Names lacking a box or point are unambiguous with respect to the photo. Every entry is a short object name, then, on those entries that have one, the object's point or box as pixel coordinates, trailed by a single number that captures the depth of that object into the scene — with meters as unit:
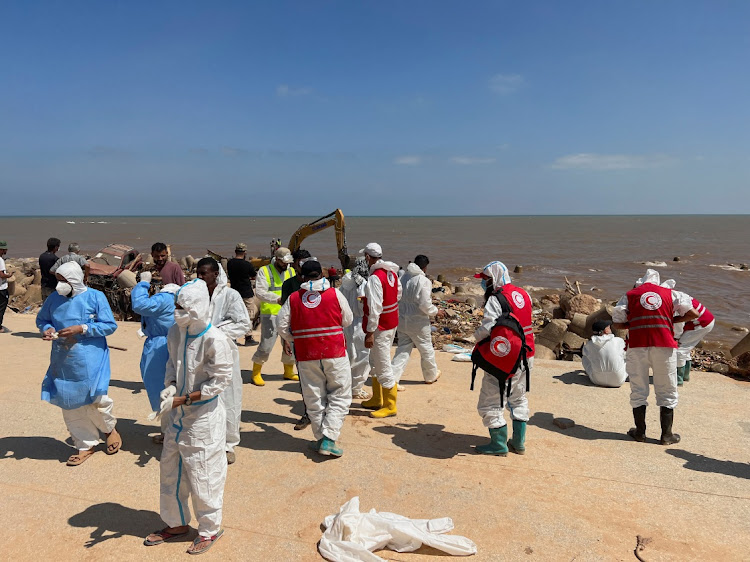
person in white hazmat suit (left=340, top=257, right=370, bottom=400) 6.11
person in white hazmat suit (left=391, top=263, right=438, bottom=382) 6.42
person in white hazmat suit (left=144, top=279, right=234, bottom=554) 3.14
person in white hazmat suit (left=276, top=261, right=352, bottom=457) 4.66
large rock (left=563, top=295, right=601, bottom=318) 12.46
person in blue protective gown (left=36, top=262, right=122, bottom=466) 4.38
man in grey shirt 6.86
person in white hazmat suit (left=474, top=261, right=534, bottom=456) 4.69
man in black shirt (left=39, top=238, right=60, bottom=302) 9.26
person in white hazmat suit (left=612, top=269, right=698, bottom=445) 5.05
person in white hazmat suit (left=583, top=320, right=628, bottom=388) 6.71
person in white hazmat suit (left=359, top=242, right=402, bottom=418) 5.64
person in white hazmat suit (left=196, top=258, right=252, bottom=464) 4.47
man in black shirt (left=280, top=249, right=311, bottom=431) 5.98
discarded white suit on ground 3.24
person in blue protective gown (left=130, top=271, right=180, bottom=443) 4.60
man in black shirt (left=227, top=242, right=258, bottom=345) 7.45
